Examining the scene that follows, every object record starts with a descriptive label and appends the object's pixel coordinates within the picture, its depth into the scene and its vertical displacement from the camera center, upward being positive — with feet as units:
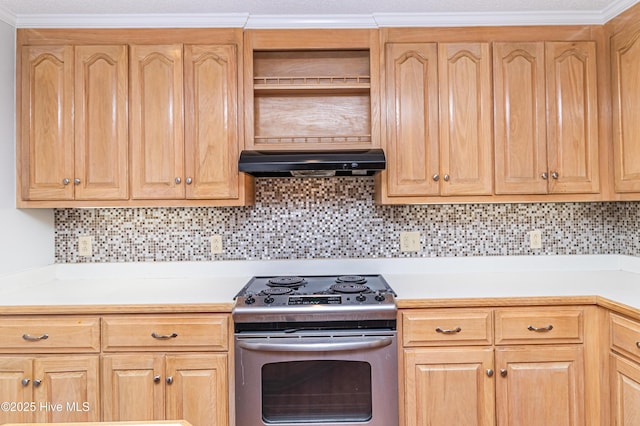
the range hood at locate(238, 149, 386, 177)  6.39 +0.89
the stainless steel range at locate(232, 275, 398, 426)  5.62 -2.09
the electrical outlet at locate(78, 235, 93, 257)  7.72 -0.48
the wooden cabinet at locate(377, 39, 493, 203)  6.88 +1.59
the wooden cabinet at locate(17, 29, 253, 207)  6.79 +1.73
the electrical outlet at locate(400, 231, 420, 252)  7.82 -0.49
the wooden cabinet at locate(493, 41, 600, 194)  6.88 +1.67
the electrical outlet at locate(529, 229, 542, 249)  7.82 -0.53
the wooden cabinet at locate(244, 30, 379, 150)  7.14 +2.32
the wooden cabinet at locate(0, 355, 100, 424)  5.69 -2.38
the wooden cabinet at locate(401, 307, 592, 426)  5.78 -2.23
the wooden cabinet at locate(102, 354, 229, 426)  5.71 -2.44
